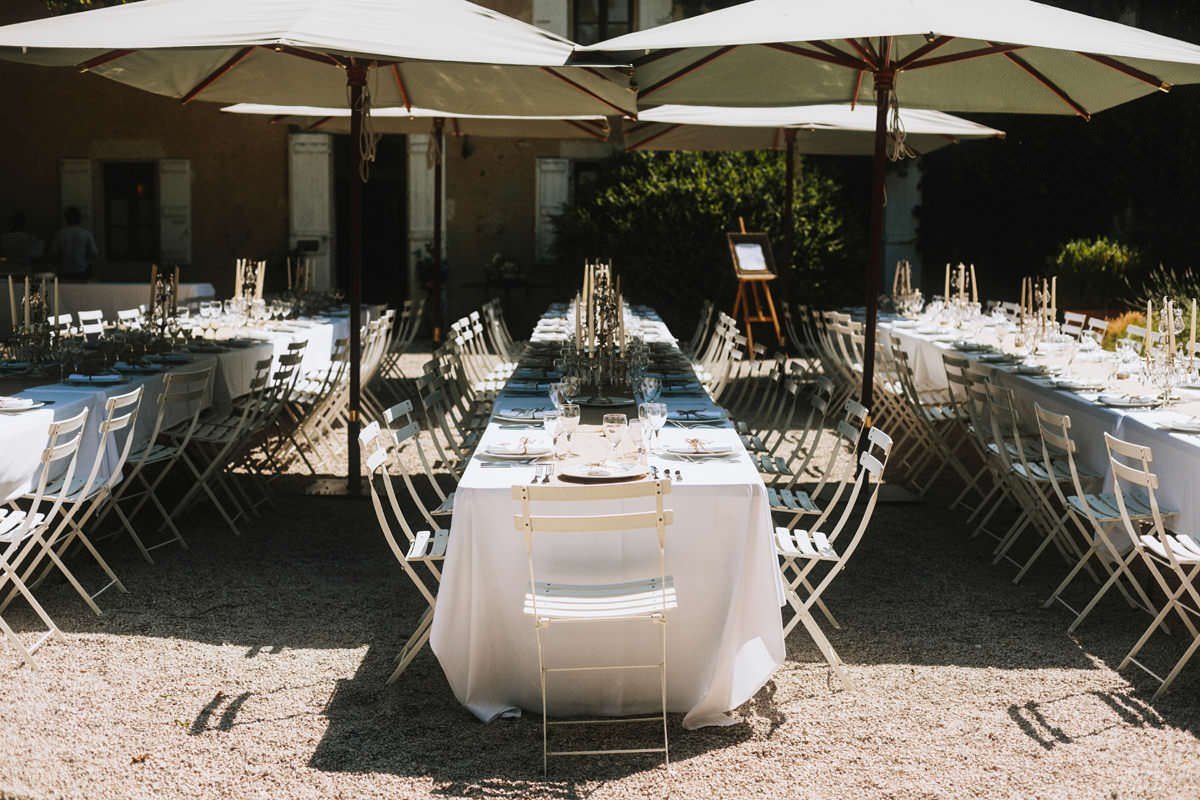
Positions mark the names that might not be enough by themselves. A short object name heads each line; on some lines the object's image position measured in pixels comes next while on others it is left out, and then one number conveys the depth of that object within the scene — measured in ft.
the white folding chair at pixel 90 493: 16.16
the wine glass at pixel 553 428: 15.15
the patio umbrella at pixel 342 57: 17.57
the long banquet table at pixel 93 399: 16.53
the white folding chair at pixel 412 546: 14.29
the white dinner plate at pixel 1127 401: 19.04
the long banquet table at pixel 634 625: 13.20
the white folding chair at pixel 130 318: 29.17
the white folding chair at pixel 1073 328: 27.26
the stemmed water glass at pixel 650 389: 18.38
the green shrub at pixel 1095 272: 44.73
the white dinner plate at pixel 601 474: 13.62
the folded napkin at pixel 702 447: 14.78
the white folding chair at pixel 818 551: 14.55
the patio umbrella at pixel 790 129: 31.58
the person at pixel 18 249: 49.01
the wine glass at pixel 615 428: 14.98
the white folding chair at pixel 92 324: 28.05
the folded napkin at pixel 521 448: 14.79
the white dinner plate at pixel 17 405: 17.33
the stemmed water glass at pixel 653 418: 15.37
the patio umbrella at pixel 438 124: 32.45
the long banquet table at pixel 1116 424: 16.10
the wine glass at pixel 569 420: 15.25
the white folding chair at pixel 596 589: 12.13
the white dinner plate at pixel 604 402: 19.92
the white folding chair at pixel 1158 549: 14.30
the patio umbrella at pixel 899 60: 17.30
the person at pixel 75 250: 49.16
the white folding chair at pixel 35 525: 15.05
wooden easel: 42.16
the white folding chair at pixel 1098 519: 16.22
